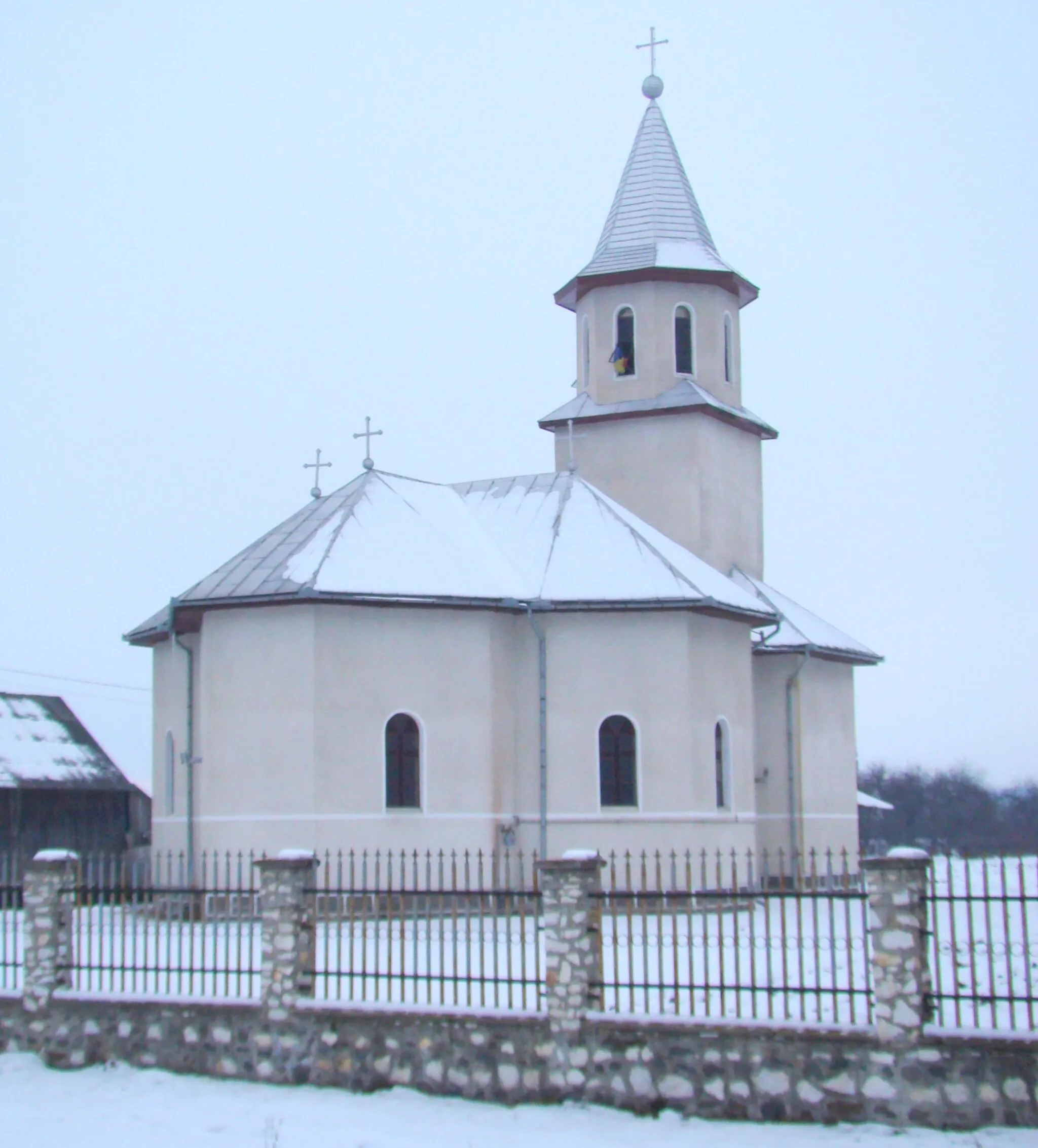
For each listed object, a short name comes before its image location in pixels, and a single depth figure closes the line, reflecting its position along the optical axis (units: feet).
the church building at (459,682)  70.28
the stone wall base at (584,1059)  35.24
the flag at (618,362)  92.38
